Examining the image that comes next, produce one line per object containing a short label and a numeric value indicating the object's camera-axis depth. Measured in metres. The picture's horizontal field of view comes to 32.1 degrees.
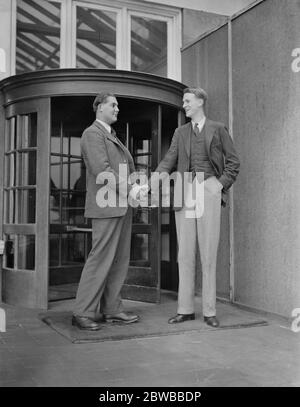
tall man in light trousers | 3.94
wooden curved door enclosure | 4.62
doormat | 3.57
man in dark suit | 3.78
